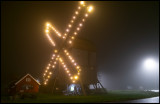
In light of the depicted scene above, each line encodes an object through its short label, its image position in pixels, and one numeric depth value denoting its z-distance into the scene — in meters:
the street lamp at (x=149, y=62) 61.26
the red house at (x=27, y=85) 40.44
